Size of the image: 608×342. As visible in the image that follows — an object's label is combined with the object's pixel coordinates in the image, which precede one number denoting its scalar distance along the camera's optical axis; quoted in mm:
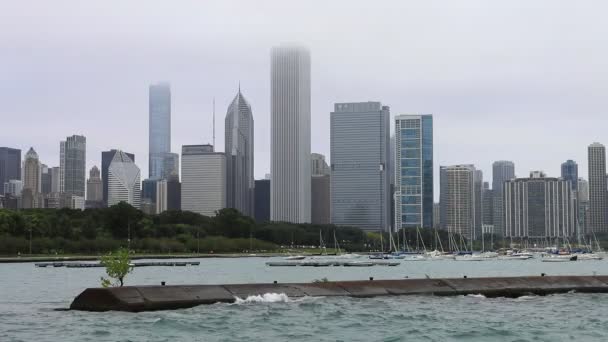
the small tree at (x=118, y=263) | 65438
